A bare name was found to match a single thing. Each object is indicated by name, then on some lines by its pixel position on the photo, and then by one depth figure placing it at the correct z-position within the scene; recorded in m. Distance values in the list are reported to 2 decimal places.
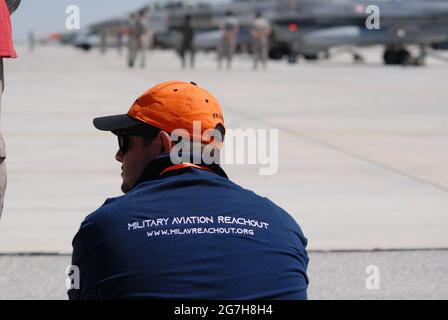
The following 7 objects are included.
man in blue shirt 2.53
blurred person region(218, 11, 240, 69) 36.97
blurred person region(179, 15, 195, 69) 37.69
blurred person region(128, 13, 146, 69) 35.03
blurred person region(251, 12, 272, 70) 36.34
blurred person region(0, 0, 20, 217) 4.20
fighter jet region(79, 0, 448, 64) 38.53
